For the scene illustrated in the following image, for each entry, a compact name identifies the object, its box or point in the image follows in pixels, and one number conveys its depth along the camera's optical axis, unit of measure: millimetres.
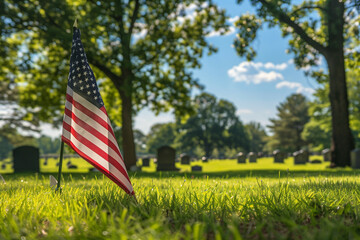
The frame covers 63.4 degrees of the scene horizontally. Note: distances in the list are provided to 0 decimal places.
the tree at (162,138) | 86812
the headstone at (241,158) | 38500
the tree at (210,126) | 67562
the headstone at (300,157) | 31045
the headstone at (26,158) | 16922
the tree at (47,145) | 154875
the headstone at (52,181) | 4336
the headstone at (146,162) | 36891
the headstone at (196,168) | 23966
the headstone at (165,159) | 22375
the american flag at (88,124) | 3350
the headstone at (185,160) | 39469
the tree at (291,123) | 71875
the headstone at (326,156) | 35300
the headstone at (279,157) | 35125
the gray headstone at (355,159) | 14734
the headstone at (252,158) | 39062
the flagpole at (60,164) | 3922
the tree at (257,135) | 104238
